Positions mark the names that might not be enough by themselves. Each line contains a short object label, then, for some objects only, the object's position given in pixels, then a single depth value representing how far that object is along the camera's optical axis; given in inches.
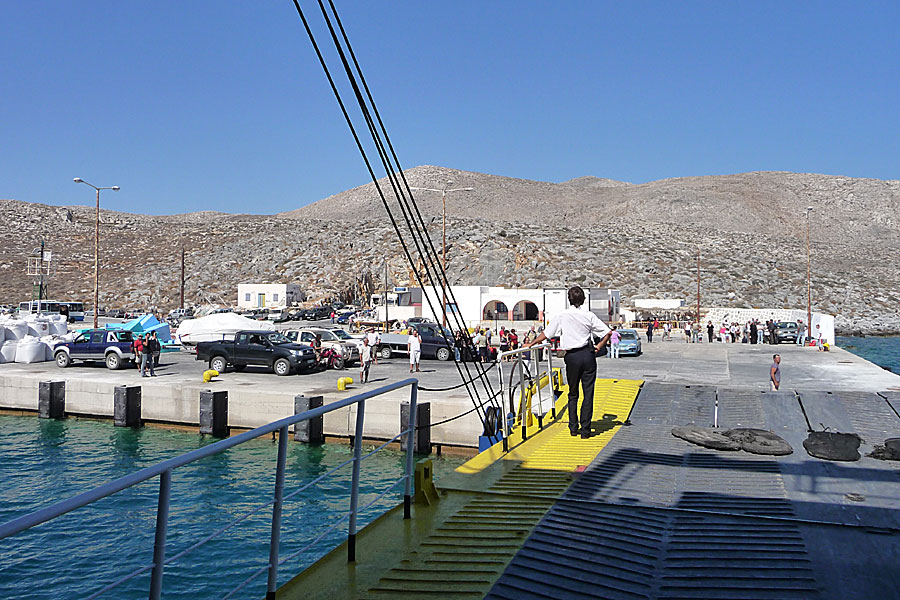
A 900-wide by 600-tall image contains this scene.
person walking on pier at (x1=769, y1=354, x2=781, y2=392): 674.8
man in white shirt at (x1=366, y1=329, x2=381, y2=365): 1129.1
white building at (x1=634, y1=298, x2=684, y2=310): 2977.4
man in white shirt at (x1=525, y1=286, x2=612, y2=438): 353.1
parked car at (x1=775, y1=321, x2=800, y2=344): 1891.0
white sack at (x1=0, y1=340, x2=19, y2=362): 1207.6
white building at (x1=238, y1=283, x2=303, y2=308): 3149.6
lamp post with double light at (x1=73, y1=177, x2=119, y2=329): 1801.2
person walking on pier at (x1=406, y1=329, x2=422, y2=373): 1066.1
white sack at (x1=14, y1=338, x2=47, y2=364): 1214.9
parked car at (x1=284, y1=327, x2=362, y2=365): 1168.8
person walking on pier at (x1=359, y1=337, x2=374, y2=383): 928.9
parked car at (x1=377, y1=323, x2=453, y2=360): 1307.8
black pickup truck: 1048.8
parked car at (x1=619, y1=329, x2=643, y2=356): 1343.5
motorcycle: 1119.6
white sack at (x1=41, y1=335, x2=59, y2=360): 1244.5
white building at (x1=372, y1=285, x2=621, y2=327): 2263.8
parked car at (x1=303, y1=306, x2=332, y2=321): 2792.8
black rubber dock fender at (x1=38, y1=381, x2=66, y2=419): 890.1
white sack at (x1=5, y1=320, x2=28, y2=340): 1227.9
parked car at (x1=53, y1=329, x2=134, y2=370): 1139.3
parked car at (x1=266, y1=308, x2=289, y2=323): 2667.3
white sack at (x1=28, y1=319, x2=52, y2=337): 1326.3
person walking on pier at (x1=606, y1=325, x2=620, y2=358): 1288.3
